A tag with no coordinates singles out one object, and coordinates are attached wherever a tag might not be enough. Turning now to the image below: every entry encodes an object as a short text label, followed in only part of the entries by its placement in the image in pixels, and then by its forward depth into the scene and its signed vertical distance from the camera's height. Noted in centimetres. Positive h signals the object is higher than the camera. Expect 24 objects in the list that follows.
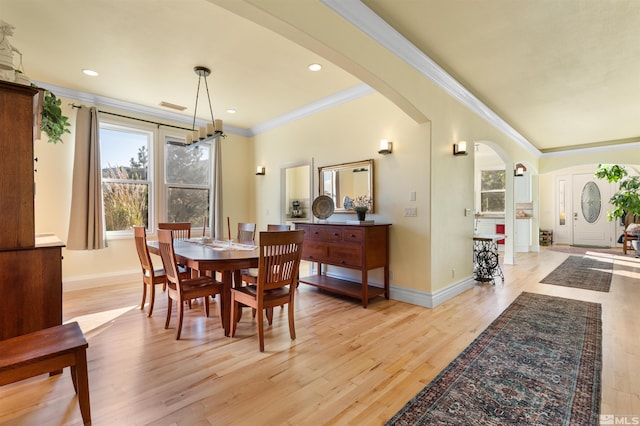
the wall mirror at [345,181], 409 +50
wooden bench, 141 -70
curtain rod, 431 +159
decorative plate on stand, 434 +13
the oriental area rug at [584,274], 460 -107
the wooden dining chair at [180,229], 432 -20
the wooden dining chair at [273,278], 242 -54
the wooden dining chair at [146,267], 310 -56
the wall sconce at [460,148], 388 +89
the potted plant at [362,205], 385 +14
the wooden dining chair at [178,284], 259 -66
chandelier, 341 +101
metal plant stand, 470 -82
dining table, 248 -38
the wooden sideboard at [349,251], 351 -46
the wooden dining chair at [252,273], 309 -66
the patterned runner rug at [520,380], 166 -112
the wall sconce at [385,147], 379 +89
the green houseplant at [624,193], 735 +55
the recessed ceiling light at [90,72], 365 +180
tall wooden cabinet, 187 -14
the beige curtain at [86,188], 419 +40
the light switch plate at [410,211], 363 +4
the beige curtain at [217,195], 562 +40
